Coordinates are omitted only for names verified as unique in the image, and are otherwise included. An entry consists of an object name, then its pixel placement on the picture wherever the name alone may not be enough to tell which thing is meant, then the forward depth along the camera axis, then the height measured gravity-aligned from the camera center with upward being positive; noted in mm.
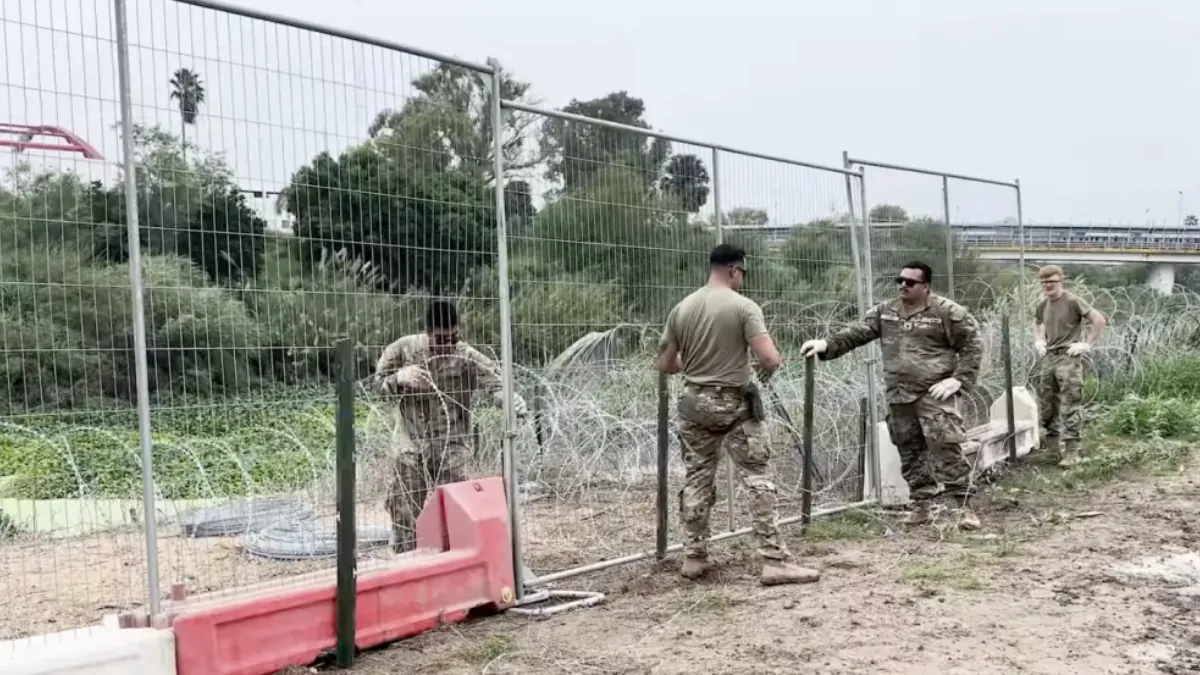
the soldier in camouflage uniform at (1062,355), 9008 -306
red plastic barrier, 3656 -1034
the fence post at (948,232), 8562 +796
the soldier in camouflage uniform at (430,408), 4605 -295
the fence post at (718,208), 6156 +777
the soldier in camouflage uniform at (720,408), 5090 -377
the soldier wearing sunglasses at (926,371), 6527 -292
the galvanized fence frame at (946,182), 7305 +1207
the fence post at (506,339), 4812 +17
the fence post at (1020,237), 9945 +866
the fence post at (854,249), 7228 +577
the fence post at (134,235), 3408 +415
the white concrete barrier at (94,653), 3250 -976
